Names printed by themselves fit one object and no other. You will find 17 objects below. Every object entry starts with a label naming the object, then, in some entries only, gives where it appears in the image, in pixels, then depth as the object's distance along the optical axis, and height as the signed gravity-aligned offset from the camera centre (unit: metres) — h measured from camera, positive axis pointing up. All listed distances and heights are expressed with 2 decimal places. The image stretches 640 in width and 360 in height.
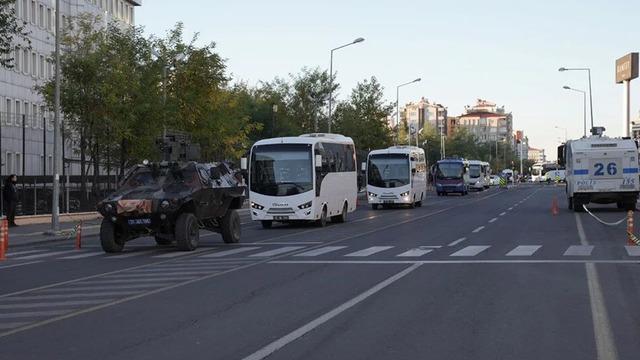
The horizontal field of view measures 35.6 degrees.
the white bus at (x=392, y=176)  51.06 +0.78
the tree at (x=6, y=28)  28.83 +4.82
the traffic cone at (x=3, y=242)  22.81 -1.16
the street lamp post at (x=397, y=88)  92.31 +9.89
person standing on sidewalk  34.47 -0.17
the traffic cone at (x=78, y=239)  26.00 -1.25
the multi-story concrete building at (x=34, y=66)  58.20 +8.87
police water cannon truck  40.91 +0.87
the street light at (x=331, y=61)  65.69 +9.24
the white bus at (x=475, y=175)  103.94 +1.72
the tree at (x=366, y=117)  86.88 +6.62
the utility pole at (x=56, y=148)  31.86 +1.46
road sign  117.37 +14.85
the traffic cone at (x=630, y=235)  23.67 -1.05
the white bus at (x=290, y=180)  33.66 +0.40
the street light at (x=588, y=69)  84.25 +10.36
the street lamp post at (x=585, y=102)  98.71 +9.34
